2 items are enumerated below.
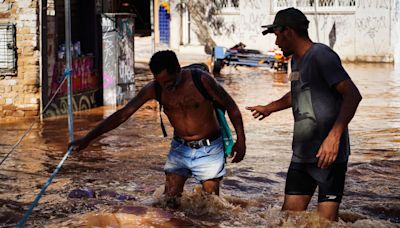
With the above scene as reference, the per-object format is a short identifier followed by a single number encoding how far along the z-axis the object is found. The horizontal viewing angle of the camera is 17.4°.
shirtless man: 10.93
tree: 49.99
